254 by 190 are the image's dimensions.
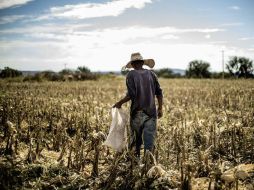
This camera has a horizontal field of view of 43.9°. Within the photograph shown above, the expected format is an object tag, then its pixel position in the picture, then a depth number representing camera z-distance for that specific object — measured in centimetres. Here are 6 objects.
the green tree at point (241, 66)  6662
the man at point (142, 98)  488
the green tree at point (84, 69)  4928
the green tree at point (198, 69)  6947
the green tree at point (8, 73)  3404
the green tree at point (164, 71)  7100
